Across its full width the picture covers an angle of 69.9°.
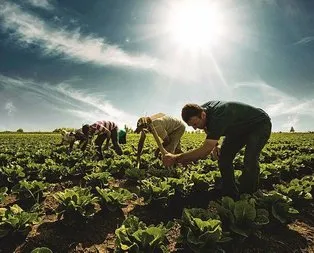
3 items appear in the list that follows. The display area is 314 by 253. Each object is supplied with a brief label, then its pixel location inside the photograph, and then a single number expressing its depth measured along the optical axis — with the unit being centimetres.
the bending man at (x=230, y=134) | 331
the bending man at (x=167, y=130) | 562
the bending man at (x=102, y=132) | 761
